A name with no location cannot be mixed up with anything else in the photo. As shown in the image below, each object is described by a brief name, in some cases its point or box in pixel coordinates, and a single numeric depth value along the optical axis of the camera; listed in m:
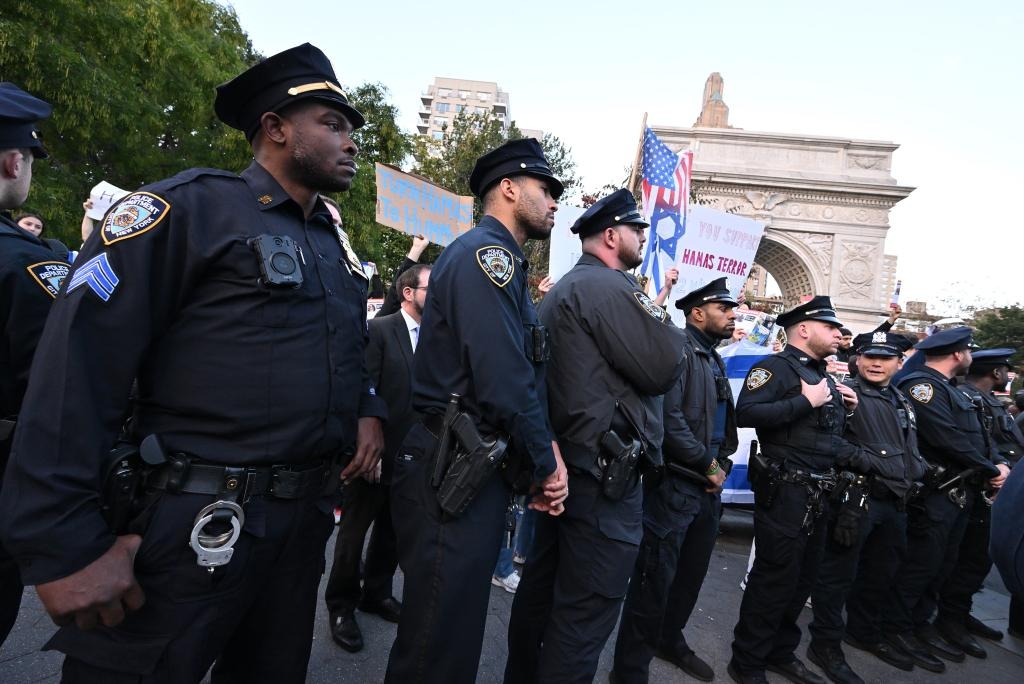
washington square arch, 28.53
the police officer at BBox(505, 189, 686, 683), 2.39
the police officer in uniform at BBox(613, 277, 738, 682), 2.98
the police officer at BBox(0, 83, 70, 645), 1.69
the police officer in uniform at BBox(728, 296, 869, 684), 3.43
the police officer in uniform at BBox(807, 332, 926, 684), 3.70
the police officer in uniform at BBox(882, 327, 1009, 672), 4.17
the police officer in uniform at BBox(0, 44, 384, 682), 1.26
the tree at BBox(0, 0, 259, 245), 8.20
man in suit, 3.31
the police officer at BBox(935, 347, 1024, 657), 4.51
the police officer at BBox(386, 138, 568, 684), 2.02
